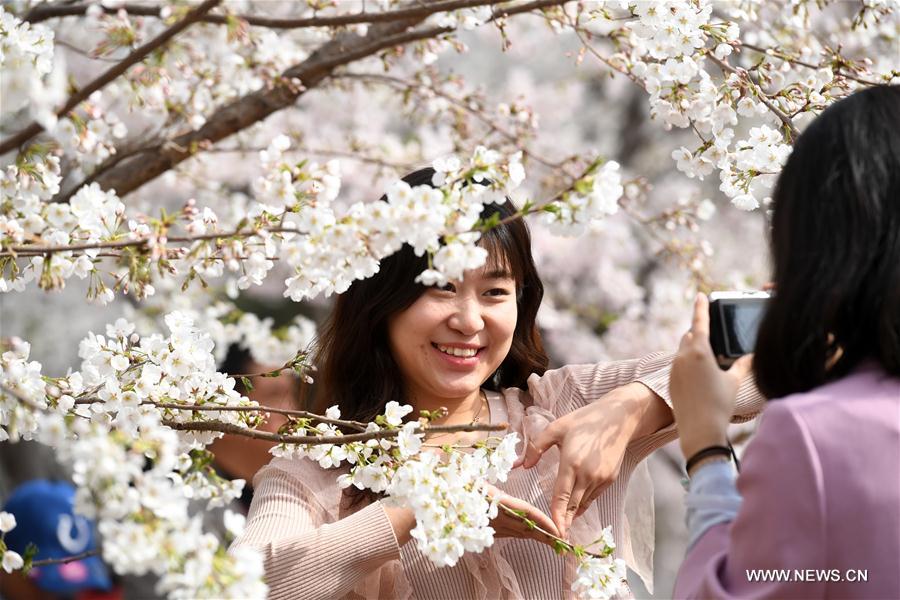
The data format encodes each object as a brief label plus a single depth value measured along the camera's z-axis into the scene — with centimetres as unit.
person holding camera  395
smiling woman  437
